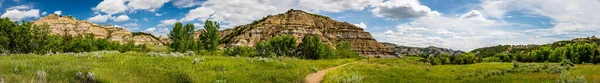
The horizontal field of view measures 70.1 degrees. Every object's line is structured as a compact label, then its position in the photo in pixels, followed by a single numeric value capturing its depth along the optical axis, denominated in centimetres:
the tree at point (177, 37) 9625
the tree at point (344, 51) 13015
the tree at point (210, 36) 10006
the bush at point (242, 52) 9912
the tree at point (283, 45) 10188
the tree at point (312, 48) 10456
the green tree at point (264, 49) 9832
